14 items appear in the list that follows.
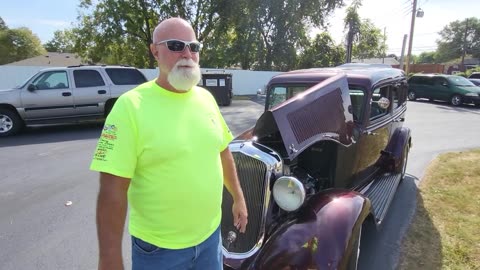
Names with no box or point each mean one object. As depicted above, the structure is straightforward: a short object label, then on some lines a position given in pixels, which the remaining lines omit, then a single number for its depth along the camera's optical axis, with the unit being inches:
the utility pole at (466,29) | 3049.2
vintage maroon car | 102.4
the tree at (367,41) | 1540.2
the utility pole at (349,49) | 746.0
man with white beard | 62.1
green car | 702.5
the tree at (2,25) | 2485.2
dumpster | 665.0
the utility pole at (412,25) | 1000.7
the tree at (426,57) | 3881.6
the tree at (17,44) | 2319.5
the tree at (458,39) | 3309.5
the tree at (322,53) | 1256.8
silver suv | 377.4
